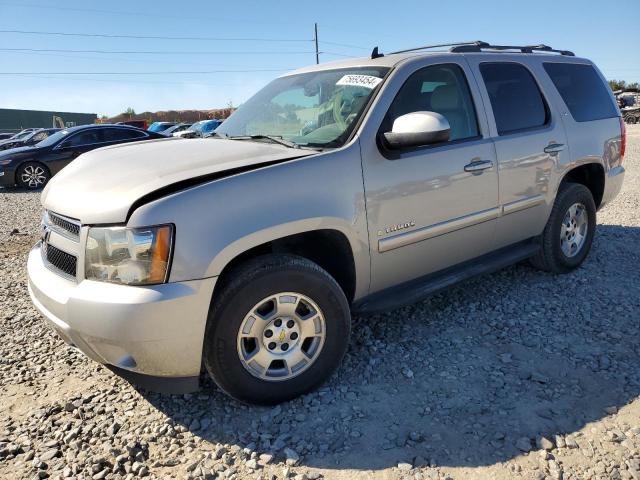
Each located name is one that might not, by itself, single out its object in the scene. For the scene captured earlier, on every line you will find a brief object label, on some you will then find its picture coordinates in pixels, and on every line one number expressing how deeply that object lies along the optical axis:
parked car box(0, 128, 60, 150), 16.23
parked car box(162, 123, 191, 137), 27.41
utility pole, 52.25
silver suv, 2.24
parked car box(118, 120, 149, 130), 31.12
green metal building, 46.53
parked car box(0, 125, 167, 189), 11.27
